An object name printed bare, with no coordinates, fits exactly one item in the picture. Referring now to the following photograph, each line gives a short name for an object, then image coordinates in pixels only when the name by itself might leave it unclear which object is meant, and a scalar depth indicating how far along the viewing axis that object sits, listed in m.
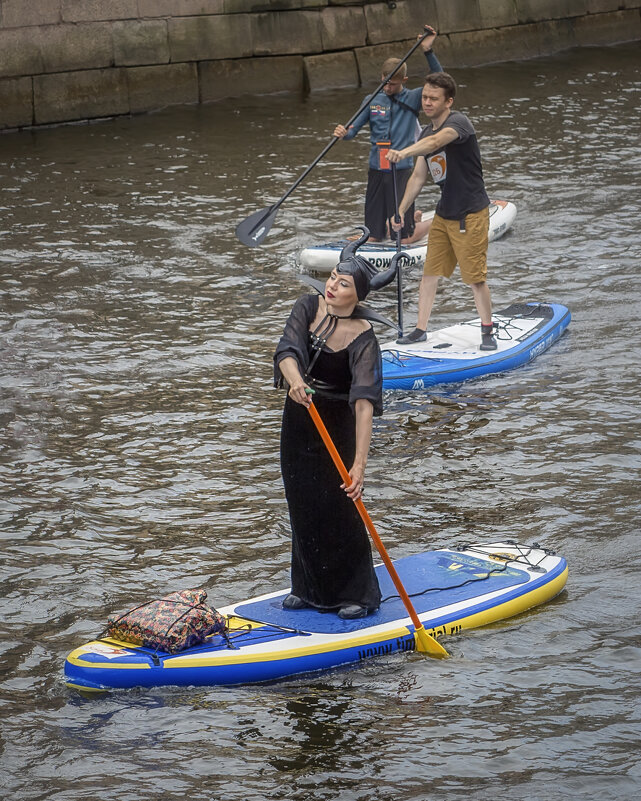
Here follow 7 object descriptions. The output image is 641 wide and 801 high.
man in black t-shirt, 16.19
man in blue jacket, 20.94
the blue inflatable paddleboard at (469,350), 16.78
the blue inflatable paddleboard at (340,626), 10.08
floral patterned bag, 10.17
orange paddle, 9.94
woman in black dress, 10.10
